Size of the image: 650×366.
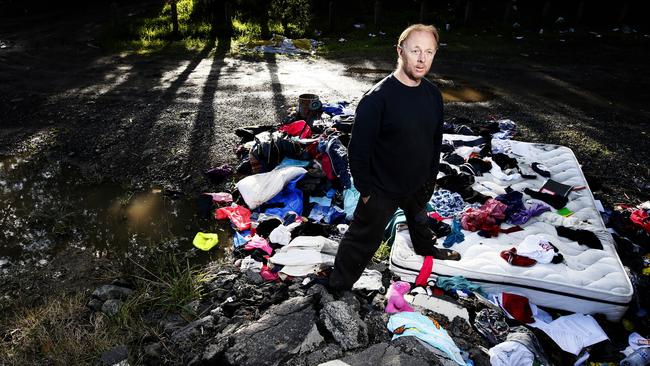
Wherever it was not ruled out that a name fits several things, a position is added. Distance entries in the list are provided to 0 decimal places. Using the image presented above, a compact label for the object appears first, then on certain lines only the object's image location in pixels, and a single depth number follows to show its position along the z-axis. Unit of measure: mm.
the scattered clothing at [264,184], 4215
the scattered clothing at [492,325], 2600
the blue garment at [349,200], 4074
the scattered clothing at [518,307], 2863
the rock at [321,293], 2621
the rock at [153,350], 2463
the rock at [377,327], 2445
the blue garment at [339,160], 4344
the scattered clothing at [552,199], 3988
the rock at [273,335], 2270
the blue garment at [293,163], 4621
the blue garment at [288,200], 4195
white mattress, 2861
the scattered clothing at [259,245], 3598
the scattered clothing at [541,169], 4551
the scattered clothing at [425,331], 2344
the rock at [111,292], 3018
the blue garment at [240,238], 3738
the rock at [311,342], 2318
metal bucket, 5520
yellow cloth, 3742
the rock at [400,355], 2211
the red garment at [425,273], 3043
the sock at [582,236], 3348
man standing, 2270
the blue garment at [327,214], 4062
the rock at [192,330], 2548
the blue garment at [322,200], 4332
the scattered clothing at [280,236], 3646
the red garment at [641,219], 3852
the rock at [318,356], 2238
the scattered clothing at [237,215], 3963
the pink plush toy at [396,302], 2746
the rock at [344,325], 2367
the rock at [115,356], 2409
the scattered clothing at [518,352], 2381
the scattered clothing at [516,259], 3127
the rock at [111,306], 2854
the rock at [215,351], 2301
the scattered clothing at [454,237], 3453
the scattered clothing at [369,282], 2930
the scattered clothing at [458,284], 2992
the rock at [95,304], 2938
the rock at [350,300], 2615
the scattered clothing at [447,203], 3988
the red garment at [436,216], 3764
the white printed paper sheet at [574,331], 2662
